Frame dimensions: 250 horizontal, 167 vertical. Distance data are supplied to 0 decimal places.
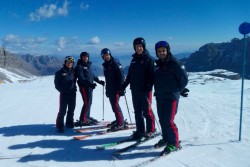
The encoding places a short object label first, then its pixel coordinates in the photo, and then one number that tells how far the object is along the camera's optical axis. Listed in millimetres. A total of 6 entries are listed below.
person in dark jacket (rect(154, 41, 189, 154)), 6195
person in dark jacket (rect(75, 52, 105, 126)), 9266
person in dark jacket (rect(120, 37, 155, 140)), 7113
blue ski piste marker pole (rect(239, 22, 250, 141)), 6684
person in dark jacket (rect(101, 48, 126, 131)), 8297
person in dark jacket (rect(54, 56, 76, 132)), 8930
